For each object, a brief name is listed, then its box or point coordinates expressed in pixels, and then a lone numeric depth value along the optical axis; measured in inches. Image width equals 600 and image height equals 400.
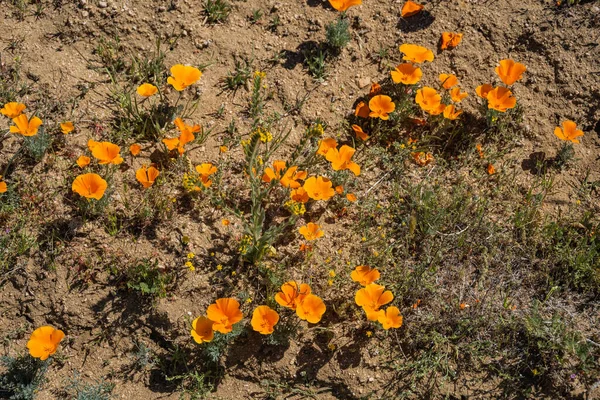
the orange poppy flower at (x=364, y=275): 146.6
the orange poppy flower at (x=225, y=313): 138.2
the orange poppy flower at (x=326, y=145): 160.6
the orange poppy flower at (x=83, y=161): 155.0
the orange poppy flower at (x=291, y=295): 141.2
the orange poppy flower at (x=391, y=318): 141.6
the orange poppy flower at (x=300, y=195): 154.9
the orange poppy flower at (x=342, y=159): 158.6
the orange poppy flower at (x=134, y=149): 160.2
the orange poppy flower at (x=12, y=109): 155.8
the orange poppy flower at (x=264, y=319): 139.1
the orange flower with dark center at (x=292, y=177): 155.1
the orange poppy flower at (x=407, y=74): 166.9
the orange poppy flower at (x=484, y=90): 168.7
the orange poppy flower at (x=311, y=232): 151.9
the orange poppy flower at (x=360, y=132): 168.1
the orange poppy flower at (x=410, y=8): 179.8
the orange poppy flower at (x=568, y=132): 163.5
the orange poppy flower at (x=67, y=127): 160.4
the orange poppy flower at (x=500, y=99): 165.2
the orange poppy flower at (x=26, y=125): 153.0
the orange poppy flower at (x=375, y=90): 174.4
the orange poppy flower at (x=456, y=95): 169.0
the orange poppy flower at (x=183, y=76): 159.5
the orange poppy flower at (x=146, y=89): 157.9
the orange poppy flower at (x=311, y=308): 139.3
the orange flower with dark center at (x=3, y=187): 148.4
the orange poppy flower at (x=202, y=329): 138.1
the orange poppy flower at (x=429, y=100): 167.6
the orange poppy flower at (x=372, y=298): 142.6
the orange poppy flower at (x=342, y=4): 166.9
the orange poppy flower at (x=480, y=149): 172.1
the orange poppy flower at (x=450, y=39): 177.6
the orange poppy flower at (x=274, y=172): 154.3
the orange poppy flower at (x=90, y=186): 146.6
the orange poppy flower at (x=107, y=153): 151.7
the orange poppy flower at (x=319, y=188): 154.9
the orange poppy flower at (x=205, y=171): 156.1
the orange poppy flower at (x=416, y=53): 166.8
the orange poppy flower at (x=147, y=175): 155.6
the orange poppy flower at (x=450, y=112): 166.2
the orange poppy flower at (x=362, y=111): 170.6
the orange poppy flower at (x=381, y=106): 166.6
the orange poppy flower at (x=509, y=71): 166.7
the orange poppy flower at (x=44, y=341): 137.4
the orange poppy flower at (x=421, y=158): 171.3
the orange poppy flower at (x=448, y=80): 169.9
